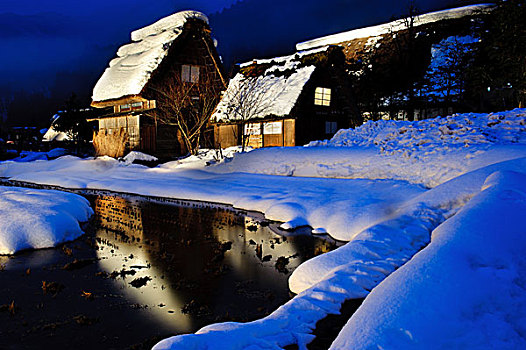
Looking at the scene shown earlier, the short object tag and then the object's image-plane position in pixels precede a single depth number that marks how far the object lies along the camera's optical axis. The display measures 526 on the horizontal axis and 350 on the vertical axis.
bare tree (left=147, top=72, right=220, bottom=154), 19.66
